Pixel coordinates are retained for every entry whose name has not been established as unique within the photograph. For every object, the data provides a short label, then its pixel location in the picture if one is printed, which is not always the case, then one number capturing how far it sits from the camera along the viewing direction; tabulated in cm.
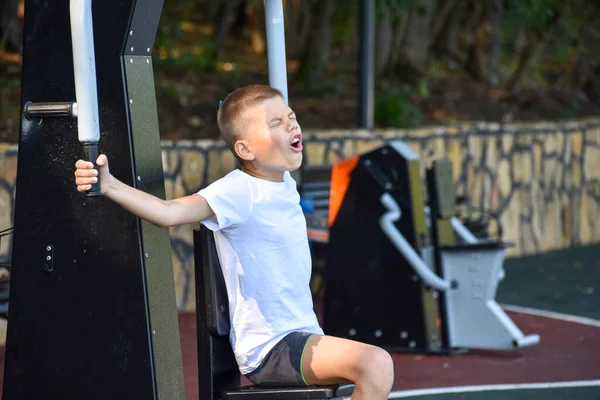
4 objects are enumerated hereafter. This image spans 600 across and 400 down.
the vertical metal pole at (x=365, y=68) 2225
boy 739
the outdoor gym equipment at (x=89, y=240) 729
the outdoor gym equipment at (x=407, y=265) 1400
